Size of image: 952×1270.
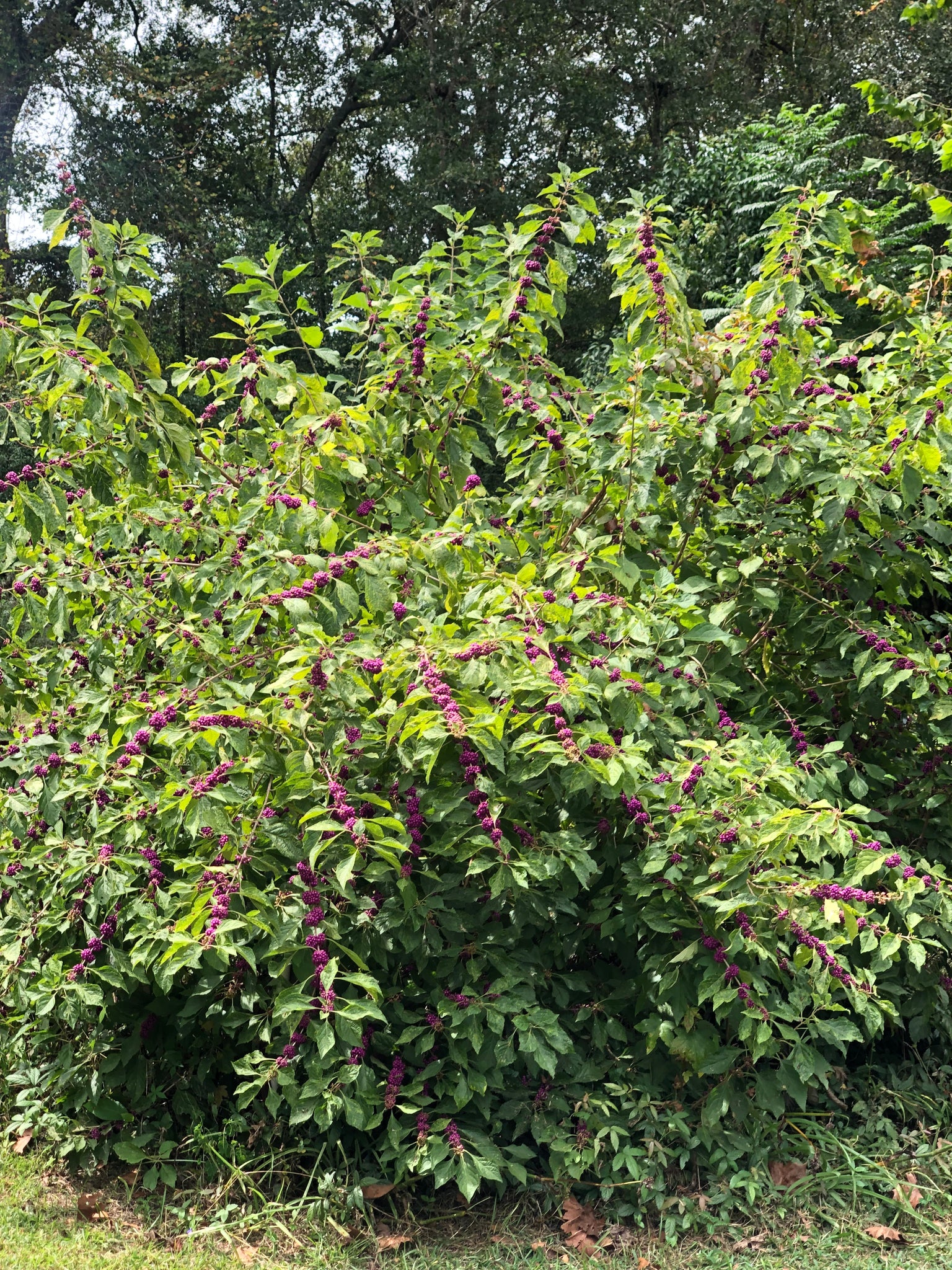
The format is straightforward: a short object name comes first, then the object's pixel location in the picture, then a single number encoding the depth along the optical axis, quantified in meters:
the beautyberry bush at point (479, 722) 2.69
